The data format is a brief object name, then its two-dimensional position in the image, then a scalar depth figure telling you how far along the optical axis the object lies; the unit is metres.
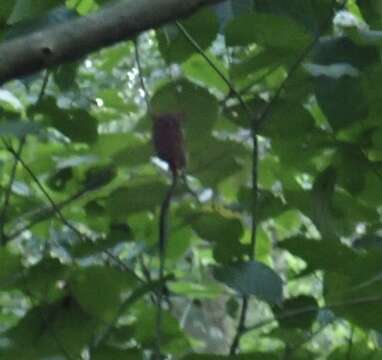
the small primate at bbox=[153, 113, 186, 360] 2.59
